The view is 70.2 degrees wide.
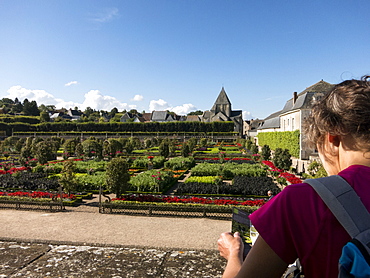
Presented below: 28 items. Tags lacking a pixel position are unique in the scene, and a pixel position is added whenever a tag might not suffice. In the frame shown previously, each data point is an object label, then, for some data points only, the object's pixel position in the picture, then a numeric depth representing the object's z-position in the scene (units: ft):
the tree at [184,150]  100.96
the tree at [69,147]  112.27
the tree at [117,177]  45.02
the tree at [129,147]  120.57
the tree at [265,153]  89.71
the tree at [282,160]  66.33
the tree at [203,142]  159.63
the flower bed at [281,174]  51.82
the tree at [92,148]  97.14
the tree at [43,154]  80.33
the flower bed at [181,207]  38.91
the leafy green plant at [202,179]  59.62
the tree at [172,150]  117.76
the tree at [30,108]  306.35
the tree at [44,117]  267.22
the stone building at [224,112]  265.65
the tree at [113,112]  407.85
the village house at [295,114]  94.98
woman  3.07
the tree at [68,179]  46.65
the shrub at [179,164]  79.14
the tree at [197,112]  457.35
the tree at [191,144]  125.62
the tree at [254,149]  113.70
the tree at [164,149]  102.36
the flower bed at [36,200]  42.19
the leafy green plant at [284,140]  93.20
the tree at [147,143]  150.65
